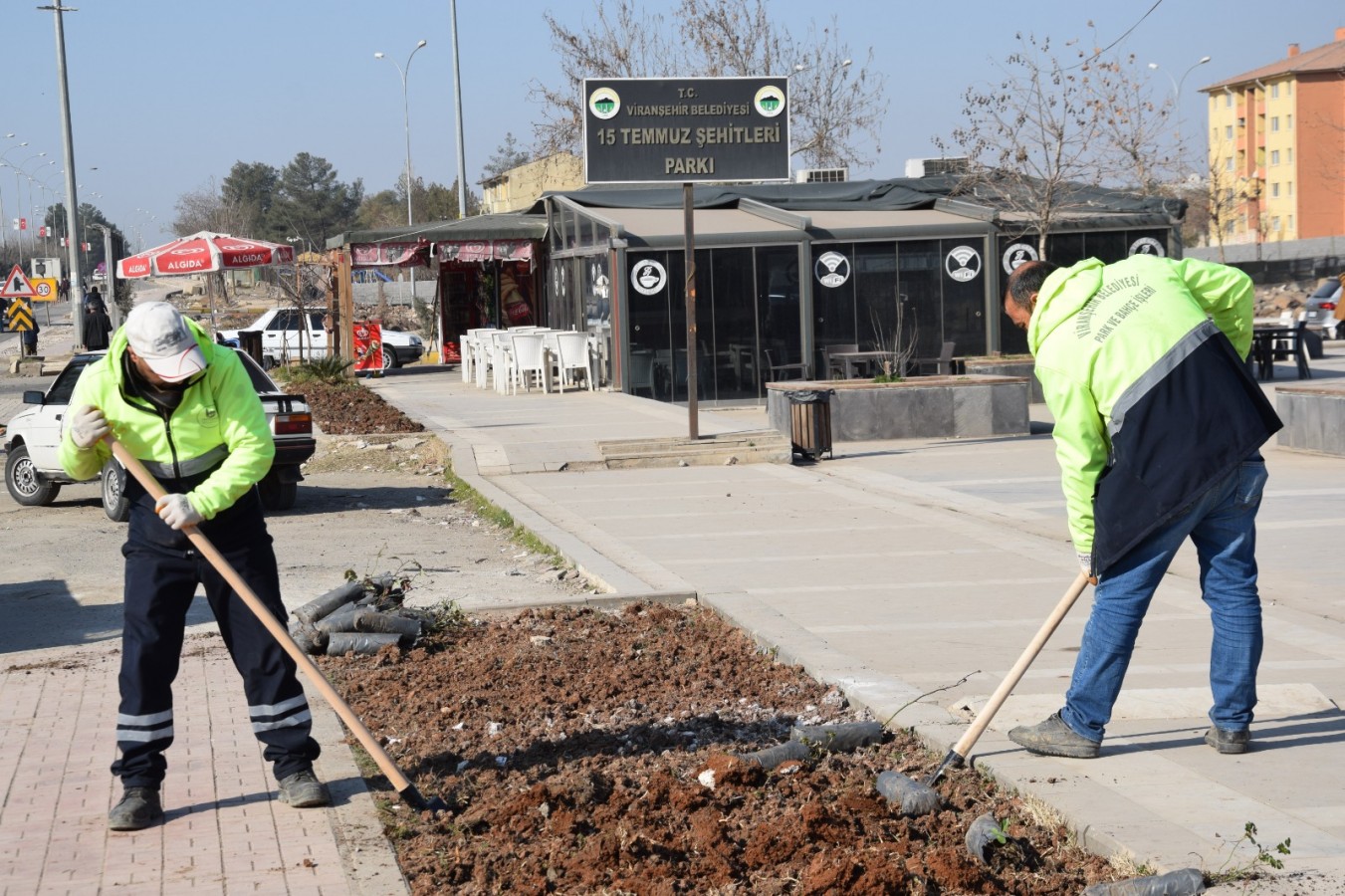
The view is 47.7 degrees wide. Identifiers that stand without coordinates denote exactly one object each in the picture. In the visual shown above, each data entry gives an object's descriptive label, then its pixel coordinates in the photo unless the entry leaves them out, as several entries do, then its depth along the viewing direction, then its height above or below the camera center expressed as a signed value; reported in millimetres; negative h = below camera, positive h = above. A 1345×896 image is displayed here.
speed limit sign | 40281 +1616
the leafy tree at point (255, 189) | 118562 +12917
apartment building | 89562 +10361
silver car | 38188 -105
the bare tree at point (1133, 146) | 27156 +3055
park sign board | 16328 +2100
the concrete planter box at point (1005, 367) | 21625 -726
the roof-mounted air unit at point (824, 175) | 31281 +3017
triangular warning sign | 37875 +1618
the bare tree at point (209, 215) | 94750 +8767
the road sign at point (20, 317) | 36812 +825
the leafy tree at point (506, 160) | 88750 +10373
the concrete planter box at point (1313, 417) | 15102 -1135
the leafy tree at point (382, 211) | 100562 +9024
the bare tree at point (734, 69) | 44656 +7486
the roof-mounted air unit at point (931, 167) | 30250 +3014
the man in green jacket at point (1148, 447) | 4805 -436
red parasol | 28734 +1654
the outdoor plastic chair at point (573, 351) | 25297 -341
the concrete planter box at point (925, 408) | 17891 -1059
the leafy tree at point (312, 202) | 115125 +10893
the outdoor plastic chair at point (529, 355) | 25250 -387
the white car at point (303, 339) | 34750 +3
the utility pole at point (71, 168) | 37438 +4518
